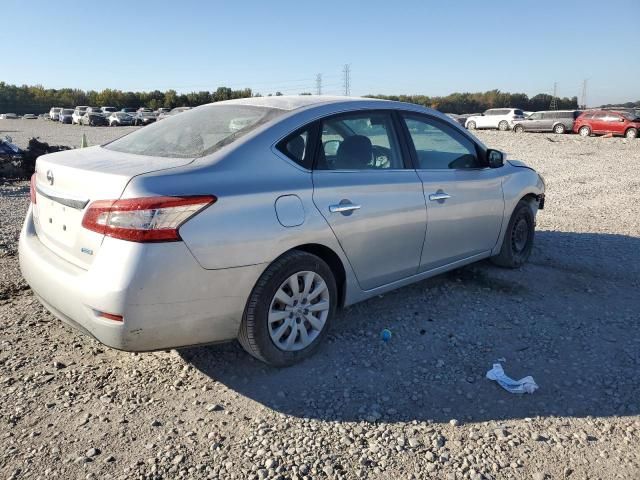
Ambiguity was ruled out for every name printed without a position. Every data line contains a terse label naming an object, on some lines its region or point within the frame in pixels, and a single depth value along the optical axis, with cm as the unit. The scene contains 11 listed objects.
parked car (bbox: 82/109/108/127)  5403
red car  3027
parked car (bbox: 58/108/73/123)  5912
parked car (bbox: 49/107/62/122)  6519
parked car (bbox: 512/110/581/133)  3422
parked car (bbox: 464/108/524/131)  3838
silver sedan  283
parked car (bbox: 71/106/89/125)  5654
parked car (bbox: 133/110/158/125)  5294
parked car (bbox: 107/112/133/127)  5322
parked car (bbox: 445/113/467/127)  4230
